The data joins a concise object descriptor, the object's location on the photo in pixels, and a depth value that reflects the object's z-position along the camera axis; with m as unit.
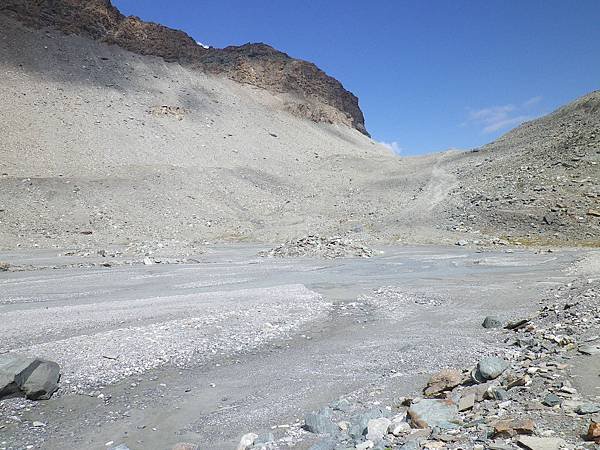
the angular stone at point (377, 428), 5.17
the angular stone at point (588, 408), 4.59
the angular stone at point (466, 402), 5.55
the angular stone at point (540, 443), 3.93
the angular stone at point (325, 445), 5.25
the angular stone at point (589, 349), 6.70
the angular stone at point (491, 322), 11.20
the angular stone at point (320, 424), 5.97
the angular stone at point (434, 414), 5.12
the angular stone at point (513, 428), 4.30
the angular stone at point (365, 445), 4.90
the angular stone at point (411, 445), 4.45
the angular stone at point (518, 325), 10.41
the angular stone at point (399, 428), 5.18
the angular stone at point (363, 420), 5.52
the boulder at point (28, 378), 7.23
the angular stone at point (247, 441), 5.77
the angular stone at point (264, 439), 5.80
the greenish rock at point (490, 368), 6.64
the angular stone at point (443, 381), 6.83
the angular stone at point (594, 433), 3.93
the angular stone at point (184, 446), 5.85
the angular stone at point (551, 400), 5.04
